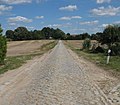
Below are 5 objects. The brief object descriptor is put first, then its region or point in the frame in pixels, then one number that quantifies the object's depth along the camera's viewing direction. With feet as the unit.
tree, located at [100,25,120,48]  60.21
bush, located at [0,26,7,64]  35.36
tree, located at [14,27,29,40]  254.20
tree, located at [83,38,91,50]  83.26
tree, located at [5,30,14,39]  264.36
